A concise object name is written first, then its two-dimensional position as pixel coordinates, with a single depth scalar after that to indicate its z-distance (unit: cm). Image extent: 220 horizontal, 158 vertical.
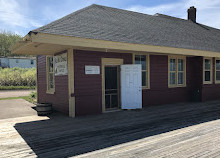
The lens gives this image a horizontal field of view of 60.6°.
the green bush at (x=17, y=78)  2468
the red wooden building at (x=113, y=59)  714
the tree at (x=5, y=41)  4978
